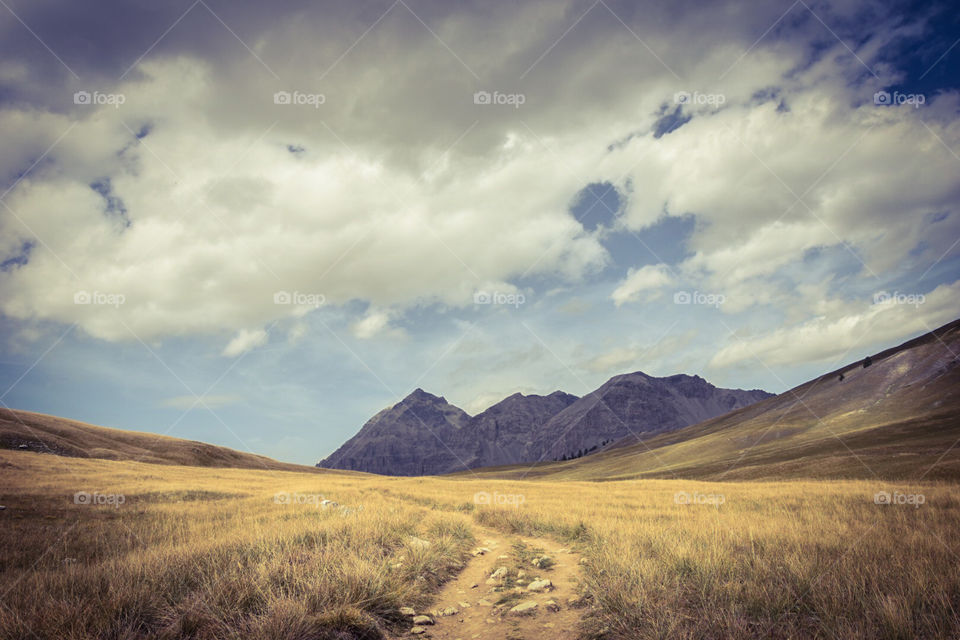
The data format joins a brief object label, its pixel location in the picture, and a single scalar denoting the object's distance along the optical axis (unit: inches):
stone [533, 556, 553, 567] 370.9
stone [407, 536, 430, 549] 366.8
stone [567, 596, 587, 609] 257.8
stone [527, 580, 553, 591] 298.5
